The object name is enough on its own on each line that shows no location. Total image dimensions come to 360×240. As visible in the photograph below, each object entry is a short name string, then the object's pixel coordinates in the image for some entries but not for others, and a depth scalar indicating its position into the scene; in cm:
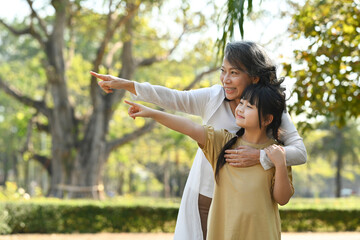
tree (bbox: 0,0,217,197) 2645
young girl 414
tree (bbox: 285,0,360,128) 853
